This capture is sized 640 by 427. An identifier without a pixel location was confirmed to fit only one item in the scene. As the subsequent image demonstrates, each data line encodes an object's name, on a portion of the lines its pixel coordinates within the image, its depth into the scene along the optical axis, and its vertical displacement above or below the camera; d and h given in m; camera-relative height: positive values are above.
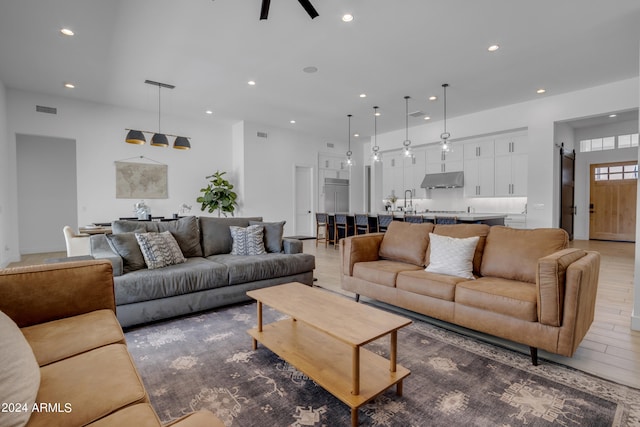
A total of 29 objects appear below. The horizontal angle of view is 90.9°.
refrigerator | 9.73 +0.41
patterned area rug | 1.63 -1.08
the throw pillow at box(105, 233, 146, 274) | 3.00 -0.39
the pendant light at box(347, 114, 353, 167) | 7.15 +1.11
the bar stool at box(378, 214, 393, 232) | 6.43 -0.26
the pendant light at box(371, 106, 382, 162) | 6.74 +2.13
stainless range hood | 7.97 +0.70
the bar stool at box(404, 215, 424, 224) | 5.92 -0.21
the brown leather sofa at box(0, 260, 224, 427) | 0.96 -0.62
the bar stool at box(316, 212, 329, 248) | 7.86 -0.35
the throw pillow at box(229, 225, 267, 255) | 3.87 -0.40
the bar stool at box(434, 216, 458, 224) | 5.56 -0.23
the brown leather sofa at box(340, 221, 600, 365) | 2.04 -0.62
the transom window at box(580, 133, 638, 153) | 7.78 +1.60
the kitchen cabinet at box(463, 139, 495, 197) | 7.55 +0.93
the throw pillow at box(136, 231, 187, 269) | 3.10 -0.41
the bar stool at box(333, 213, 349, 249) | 7.49 -0.44
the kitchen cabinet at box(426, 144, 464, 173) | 8.12 +1.26
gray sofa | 2.78 -0.60
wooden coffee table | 1.62 -0.91
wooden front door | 7.94 +0.10
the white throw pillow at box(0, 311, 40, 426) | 0.90 -0.52
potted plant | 7.55 +0.29
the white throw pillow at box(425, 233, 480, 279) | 2.81 -0.46
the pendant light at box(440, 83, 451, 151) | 5.48 +1.18
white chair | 4.07 -0.43
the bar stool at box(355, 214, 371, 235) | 6.94 -0.35
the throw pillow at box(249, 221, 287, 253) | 4.06 -0.37
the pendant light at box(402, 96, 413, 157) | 6.11 +1.26
